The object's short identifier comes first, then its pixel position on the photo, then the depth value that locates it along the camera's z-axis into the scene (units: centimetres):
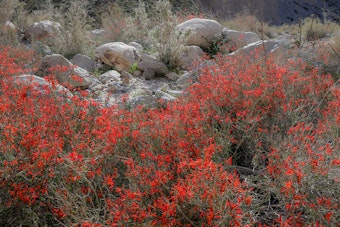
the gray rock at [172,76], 678
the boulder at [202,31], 859
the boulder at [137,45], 835
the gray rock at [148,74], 671
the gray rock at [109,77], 636
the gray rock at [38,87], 374
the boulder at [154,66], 687
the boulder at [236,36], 856
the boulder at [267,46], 684
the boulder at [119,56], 708
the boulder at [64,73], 567
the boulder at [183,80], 617
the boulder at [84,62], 711
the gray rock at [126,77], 630
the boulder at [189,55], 720
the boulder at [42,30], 865
